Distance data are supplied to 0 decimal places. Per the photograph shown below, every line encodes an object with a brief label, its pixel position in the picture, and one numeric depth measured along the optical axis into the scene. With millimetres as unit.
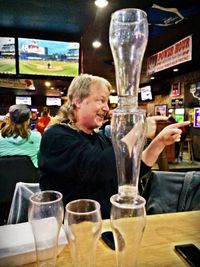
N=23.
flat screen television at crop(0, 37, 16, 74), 3490
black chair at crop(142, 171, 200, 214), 1562
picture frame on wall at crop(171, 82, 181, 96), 10094
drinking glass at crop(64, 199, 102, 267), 556
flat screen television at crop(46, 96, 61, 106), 16114
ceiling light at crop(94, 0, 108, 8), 2793
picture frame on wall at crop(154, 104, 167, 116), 11359
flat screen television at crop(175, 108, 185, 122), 9907
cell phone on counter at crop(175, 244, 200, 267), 769
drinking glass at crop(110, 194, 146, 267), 579
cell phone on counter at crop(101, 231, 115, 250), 863
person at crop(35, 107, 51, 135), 5808
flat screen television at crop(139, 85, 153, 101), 11086
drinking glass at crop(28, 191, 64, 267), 622
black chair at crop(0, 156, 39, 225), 2275
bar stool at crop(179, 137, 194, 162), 7282
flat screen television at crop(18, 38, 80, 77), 3548
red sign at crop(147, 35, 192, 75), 5117
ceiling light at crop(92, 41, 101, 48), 5499
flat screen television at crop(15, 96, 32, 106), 15359
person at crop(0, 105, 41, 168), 2668
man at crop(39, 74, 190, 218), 1188
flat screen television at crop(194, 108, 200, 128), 8688
